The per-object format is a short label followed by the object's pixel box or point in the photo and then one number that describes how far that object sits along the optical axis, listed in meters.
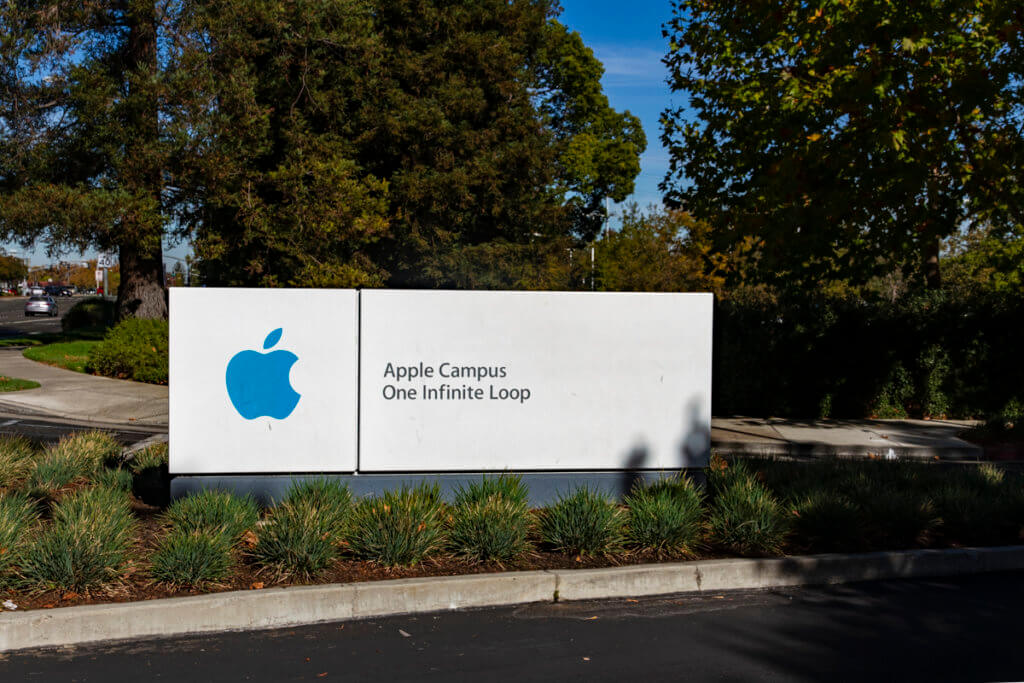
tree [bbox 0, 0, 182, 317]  20.78
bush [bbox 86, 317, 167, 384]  19.66
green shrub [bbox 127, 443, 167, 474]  8.73
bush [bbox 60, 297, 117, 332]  34.84
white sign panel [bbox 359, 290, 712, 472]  7.31
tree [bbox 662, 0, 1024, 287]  12.70
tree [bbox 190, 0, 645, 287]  22.48
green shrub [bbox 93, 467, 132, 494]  7.79
